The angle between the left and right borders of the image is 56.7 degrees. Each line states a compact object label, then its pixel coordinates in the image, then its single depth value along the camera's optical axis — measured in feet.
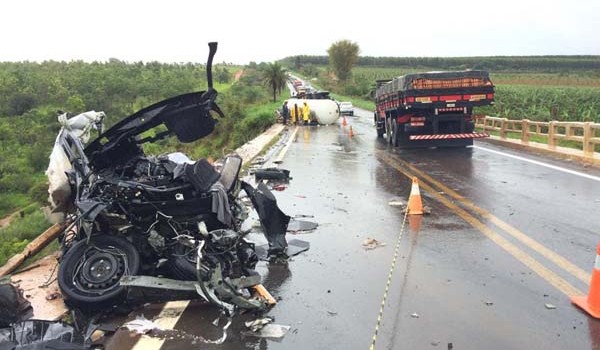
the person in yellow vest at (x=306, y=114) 116.67
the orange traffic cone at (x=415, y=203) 28.99
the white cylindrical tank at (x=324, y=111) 117.19
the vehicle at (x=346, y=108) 157.38
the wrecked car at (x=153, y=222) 16.51
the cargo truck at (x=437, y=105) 55.83
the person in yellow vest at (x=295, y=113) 117.60
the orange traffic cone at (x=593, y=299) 15.21
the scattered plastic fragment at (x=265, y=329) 14.57
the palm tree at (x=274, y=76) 211.41
